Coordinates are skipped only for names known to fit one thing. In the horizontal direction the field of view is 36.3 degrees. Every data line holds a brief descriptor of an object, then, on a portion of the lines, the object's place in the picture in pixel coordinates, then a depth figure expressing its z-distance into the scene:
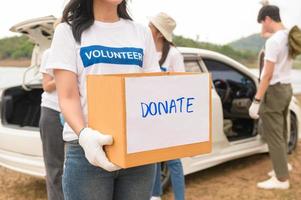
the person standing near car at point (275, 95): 4.38
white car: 3.89
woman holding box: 1.70
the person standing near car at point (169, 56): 3.60
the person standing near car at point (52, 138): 3.06
